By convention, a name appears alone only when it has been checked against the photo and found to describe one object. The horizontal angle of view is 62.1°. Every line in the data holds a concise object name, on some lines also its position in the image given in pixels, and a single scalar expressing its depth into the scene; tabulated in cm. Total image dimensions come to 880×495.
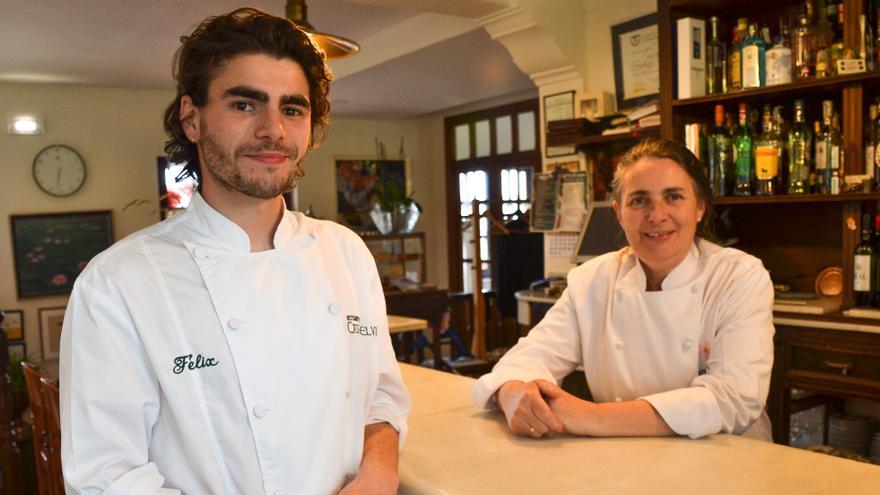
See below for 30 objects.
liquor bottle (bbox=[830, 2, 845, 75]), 267
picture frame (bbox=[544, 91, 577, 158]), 400
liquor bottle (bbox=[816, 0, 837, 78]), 271
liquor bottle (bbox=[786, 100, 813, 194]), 283
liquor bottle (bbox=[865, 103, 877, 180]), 263
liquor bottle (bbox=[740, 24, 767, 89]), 290
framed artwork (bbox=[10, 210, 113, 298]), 630
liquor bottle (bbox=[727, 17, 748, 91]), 300
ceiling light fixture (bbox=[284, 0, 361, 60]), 239
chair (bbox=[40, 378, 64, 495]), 201
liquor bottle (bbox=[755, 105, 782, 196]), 288
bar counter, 117
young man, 106
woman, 146
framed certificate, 365
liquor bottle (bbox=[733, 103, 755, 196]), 297
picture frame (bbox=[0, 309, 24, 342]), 621
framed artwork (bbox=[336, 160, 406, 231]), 786
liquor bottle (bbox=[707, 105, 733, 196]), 306
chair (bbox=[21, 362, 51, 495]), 221
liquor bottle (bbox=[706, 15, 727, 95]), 312
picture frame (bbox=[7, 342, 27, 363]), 627
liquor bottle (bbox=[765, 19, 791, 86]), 284
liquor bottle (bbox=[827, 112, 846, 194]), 270
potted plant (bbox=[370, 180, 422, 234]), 750
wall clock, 634
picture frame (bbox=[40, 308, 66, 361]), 637
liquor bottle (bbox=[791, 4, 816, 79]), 280
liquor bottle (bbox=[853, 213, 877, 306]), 262
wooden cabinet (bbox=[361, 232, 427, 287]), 773
